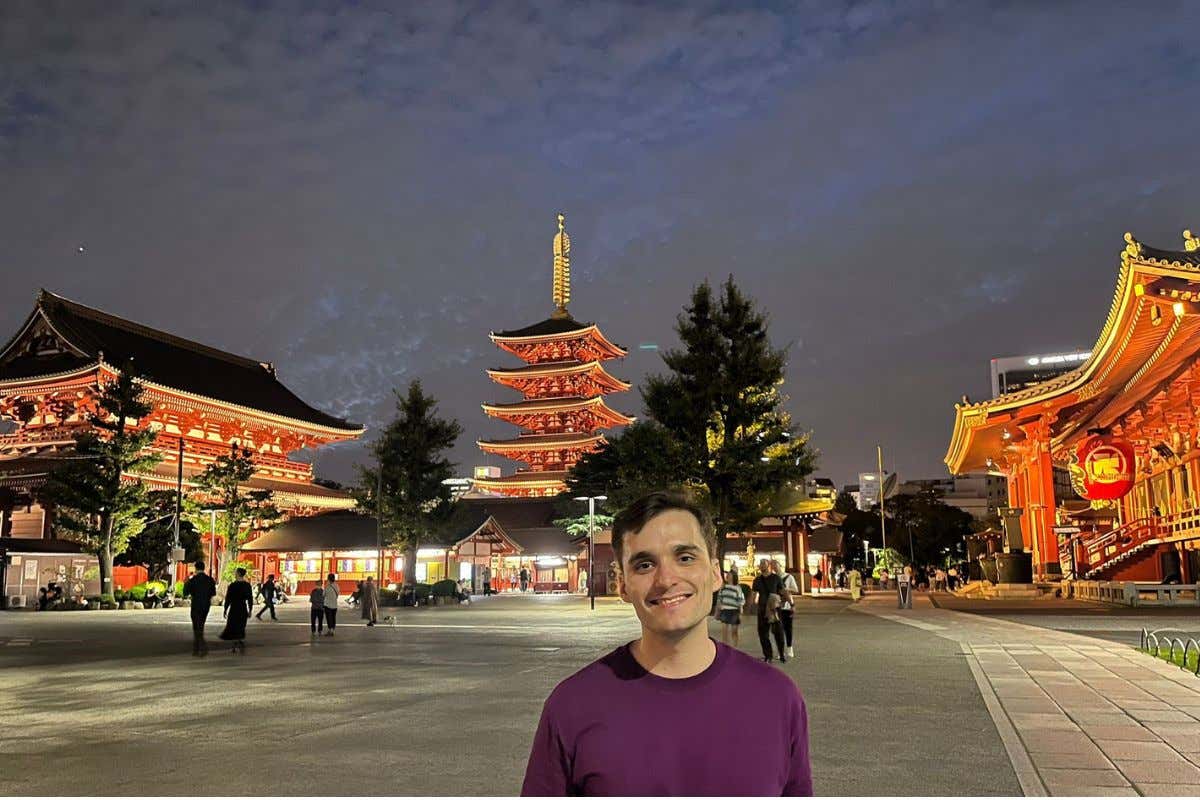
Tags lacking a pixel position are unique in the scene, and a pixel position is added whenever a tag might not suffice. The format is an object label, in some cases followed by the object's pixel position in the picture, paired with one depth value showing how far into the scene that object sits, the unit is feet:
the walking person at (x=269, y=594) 89.92
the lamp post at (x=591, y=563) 109.23
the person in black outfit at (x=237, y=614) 54.70
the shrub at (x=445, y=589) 124.16
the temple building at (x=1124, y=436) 61.87
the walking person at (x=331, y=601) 69.15
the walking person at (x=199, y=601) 50.55
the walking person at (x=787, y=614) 46.01
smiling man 7.00
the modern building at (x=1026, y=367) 401.35
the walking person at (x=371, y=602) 81.87
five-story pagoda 196.95
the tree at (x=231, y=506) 127.13
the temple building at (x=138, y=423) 130.11
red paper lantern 80.94
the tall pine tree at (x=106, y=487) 108.17
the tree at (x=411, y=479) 125.70
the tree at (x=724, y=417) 91.76
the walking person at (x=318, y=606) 67.05
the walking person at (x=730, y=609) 44.57
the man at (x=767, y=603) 45.29
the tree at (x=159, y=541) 129.39
